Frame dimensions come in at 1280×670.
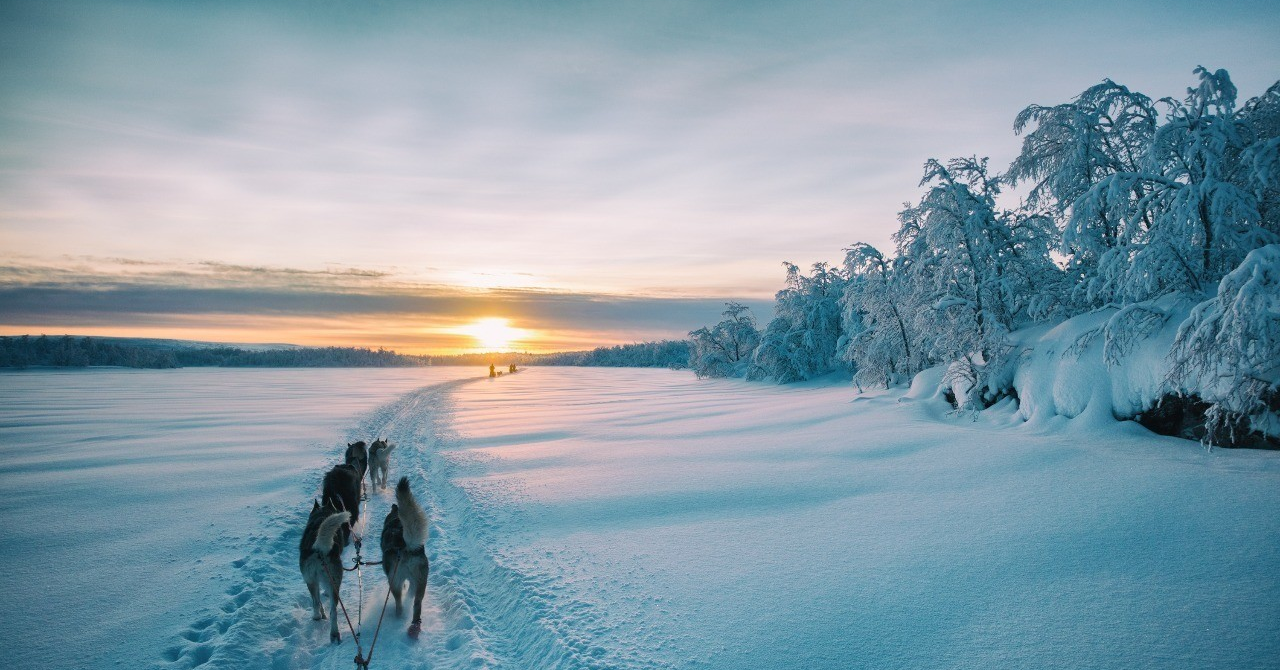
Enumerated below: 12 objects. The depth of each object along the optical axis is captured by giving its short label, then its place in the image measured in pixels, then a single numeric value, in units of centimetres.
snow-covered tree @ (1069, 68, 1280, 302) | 868
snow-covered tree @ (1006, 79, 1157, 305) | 1134
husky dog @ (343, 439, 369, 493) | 923
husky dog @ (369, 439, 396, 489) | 941
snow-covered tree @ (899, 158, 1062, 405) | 1281
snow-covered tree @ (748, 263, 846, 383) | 3412
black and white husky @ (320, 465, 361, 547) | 633
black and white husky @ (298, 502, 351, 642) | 405
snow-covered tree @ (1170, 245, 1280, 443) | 606
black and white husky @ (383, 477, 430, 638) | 409
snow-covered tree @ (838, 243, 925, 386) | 2064
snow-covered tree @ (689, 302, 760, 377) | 4412
